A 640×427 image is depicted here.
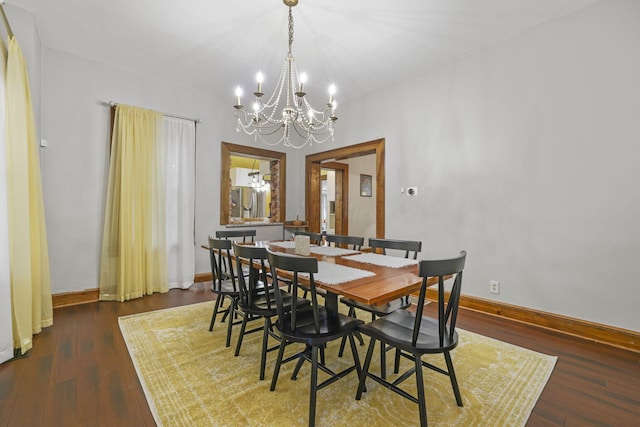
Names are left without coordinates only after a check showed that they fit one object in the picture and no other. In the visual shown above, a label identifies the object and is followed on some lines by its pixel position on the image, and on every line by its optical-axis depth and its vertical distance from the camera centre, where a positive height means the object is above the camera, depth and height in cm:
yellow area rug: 156 -113
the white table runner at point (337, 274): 169 -41
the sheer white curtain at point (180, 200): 405 +12
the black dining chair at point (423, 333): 143 -69
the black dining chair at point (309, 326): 151 -70
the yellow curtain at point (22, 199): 221 +7
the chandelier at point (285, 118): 265 +146
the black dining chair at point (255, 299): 191 -68
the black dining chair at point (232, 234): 367 -32
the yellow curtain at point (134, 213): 354 -6
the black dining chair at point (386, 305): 195 -75
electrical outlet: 309 -82
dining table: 148 -41
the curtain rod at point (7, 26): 216 +142
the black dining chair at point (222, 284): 234 -67
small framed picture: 720 +63
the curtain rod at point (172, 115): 359 +132
